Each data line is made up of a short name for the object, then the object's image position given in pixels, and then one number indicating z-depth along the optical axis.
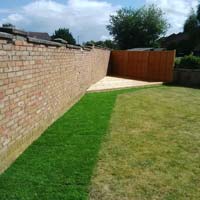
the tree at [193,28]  35.94
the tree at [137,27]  39.41
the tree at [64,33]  31.33
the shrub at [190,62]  17.16
